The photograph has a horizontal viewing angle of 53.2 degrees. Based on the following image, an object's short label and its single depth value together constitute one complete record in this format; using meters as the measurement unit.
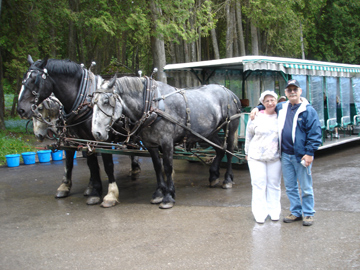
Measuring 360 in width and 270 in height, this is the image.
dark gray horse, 5.36
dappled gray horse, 5.17
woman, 4.71
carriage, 8.30
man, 4.38
